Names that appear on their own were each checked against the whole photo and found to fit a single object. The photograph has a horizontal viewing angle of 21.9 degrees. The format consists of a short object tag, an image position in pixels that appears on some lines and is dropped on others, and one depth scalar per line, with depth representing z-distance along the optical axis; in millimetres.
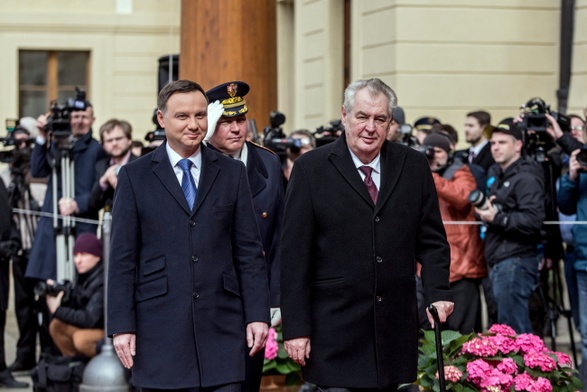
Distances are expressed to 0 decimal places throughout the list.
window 26312
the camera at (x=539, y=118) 10305
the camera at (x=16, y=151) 12609
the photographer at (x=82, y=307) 10797
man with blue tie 6238
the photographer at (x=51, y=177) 11883
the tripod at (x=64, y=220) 11758
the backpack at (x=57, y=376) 10258
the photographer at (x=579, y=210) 9609
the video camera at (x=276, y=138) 10633
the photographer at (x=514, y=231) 10023
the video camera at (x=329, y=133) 11205
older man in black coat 6254
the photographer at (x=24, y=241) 12273
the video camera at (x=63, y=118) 11766
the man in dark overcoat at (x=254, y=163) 7414
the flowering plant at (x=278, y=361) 9695
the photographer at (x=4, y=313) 10836
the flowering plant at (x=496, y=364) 7277
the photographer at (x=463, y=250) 10383
